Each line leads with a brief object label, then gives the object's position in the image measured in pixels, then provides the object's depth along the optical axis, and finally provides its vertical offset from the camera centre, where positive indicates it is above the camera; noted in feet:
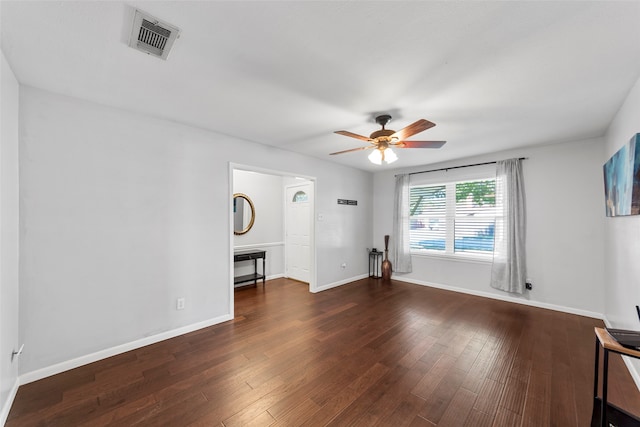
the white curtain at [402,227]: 17.47 -0.60
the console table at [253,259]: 15.81 -2.98
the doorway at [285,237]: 17.72 -1.41
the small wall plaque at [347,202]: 17.07 +1.22
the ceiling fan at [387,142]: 8.56 +2.78
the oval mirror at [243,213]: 17.11 +0.40
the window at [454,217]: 14.38 +0.11
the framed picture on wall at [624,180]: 6.23 +1.16
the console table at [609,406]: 4.14 -3.51
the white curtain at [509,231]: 12.98 -0.66
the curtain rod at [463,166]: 13.13 +3.26
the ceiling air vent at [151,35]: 4.64 +3.77
